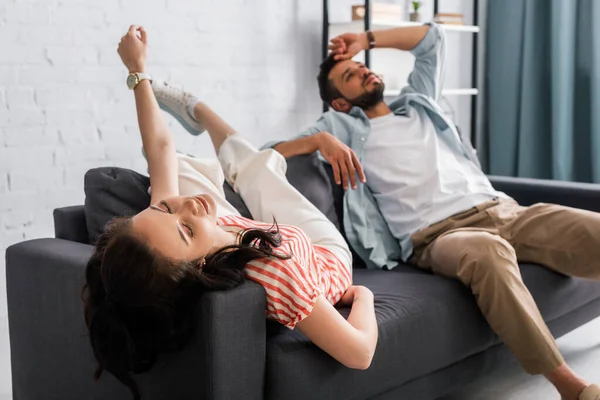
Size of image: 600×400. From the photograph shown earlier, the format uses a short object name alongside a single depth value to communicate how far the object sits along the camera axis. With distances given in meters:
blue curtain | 4.24
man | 2.06
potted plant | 4.14
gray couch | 1.58
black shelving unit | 4.55
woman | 1.52
